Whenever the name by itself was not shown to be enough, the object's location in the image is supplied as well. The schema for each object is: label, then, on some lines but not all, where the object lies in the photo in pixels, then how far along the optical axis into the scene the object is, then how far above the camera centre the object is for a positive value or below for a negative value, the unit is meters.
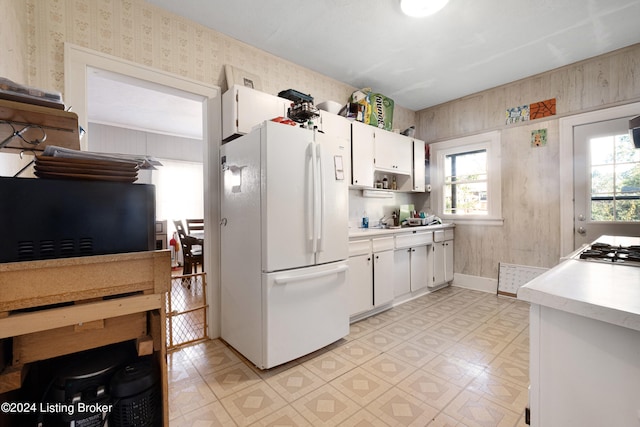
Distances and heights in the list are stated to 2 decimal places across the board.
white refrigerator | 1.80 -0.23
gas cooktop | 1.25 -0.24
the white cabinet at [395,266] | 2.61 -0.64
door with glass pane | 2.66 +0.28
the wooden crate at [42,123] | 0.79 +0.30
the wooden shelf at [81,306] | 0.70 -0.27
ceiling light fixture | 1.97 +1.53
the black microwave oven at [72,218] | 0.74 -0.01
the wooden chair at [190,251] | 3.81 -0.55
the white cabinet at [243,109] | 2.21 +0.88
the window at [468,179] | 3.57 +0.45
